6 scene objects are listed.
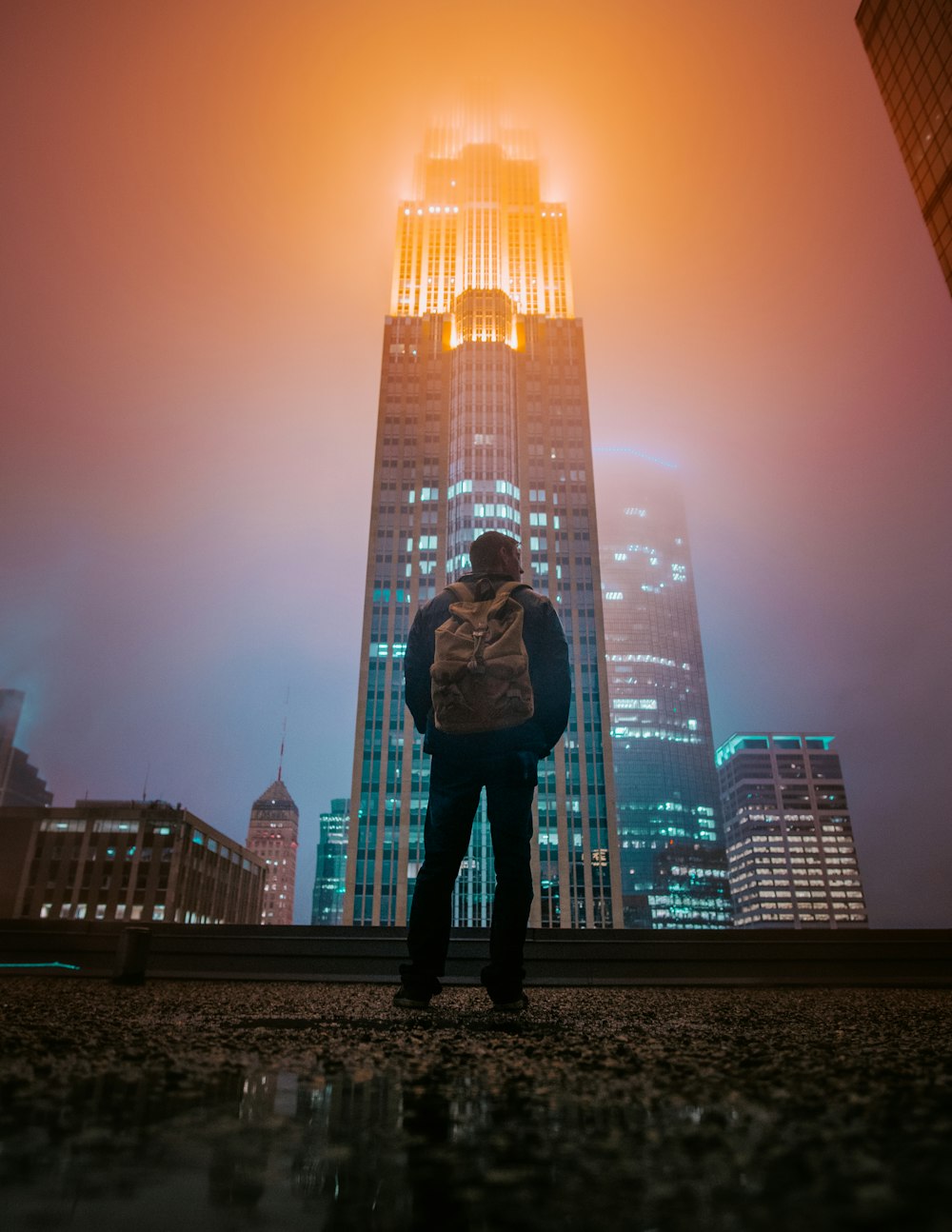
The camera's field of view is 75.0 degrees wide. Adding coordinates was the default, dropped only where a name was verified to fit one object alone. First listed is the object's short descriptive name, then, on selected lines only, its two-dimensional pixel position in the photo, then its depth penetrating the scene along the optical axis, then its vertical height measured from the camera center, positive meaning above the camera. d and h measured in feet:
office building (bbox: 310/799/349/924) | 453.58 +21.42
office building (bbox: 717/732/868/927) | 379.76 +38.96
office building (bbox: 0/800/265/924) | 218.59 +11.86
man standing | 8.04 +1.55
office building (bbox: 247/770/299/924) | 442.91 +37.99
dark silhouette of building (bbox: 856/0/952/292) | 93.15 +117.45
